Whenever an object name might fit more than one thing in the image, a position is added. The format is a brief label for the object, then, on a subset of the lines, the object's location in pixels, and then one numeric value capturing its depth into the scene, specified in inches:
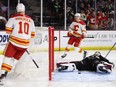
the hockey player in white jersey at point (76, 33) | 609.6
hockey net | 391.5
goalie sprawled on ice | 413.5
